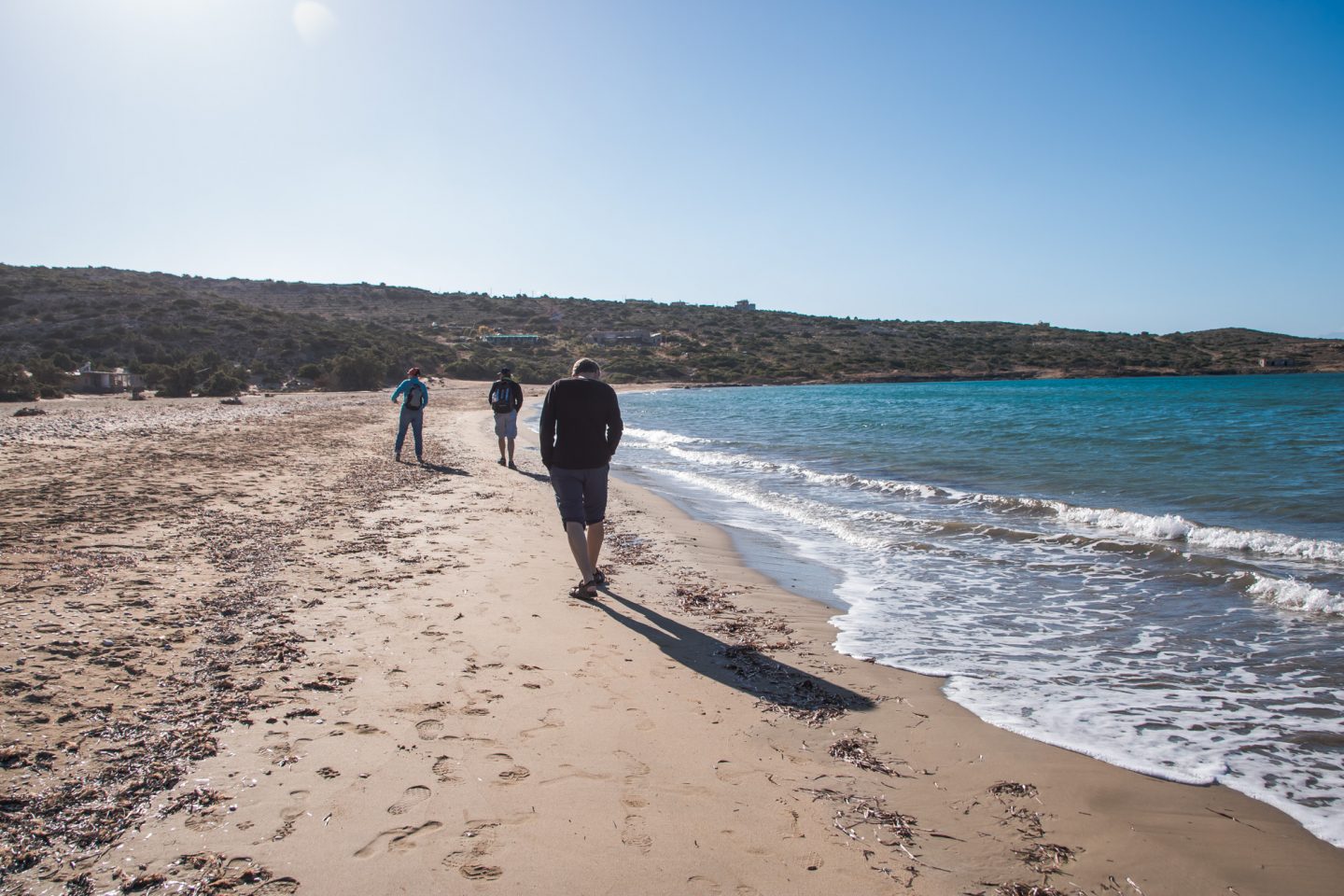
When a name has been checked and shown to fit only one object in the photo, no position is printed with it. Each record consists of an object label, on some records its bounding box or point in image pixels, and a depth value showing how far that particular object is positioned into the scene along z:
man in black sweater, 5.44
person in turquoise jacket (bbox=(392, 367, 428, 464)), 12.33
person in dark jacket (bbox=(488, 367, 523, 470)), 12.84
